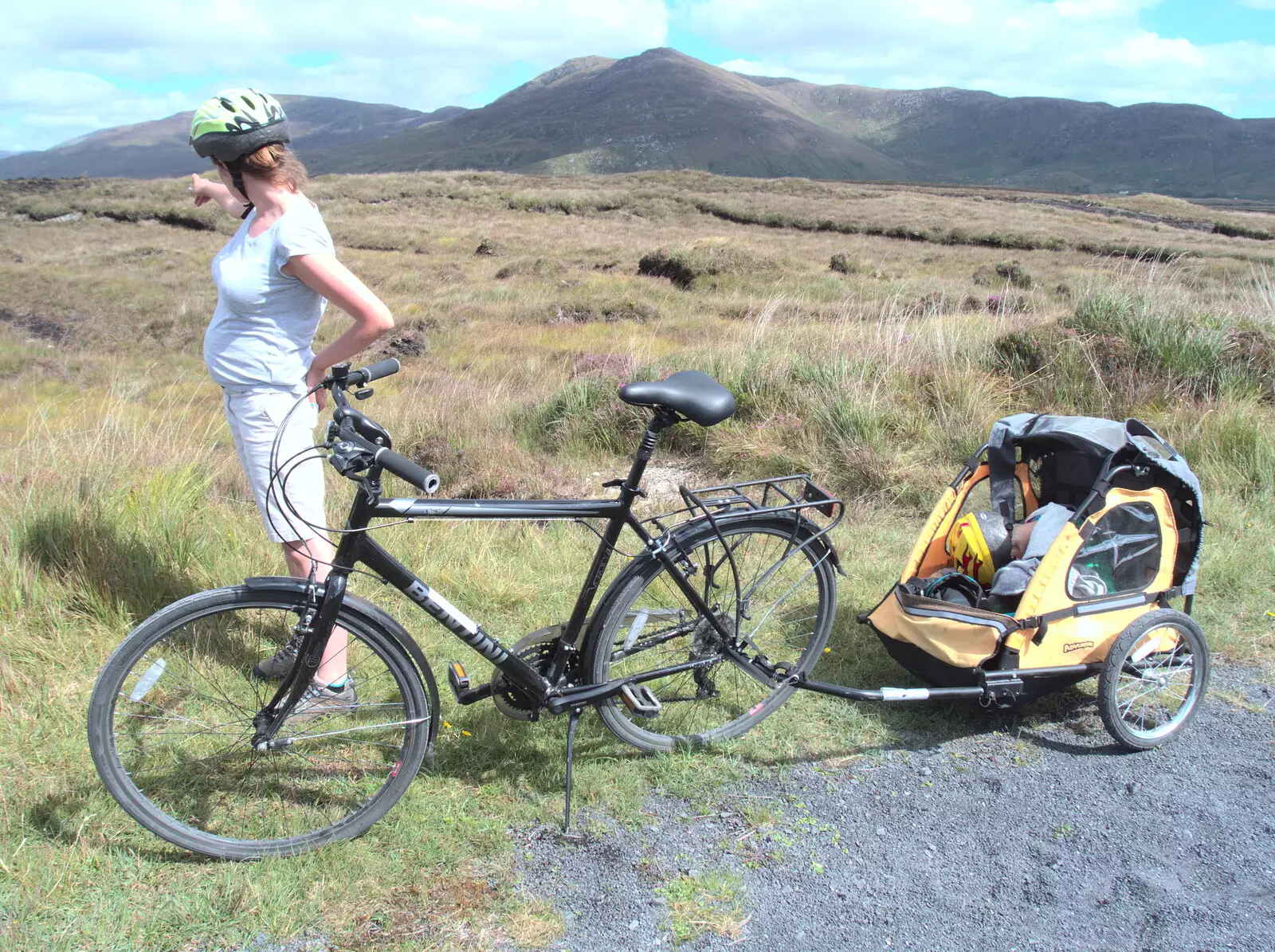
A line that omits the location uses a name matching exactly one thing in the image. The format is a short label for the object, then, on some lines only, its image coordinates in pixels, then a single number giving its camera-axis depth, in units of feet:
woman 9.22
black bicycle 8.46
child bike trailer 10.55
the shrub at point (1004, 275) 69.06
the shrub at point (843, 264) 79.88
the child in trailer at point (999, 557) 11.32
